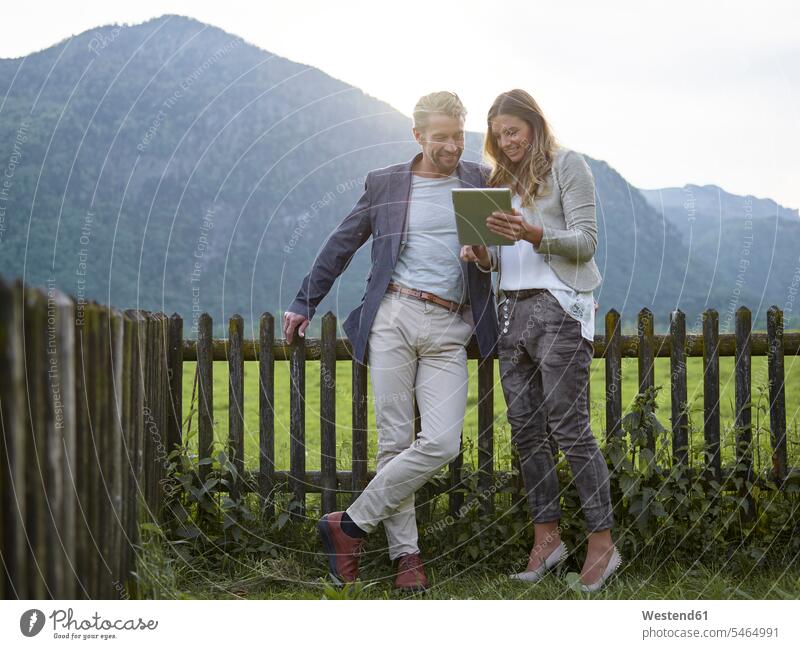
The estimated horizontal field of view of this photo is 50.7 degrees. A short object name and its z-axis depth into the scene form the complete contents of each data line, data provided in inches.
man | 151.2
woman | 142.9
